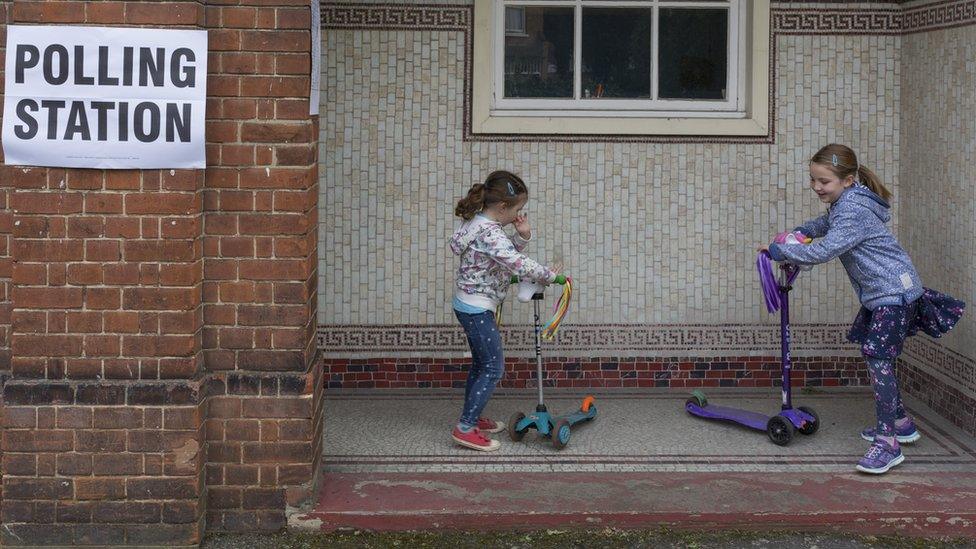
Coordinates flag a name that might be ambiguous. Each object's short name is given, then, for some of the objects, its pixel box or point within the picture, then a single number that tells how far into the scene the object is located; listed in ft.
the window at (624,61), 28.81
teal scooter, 24.14
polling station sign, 18.83
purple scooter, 24.52
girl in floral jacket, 23.47
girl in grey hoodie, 22.99
